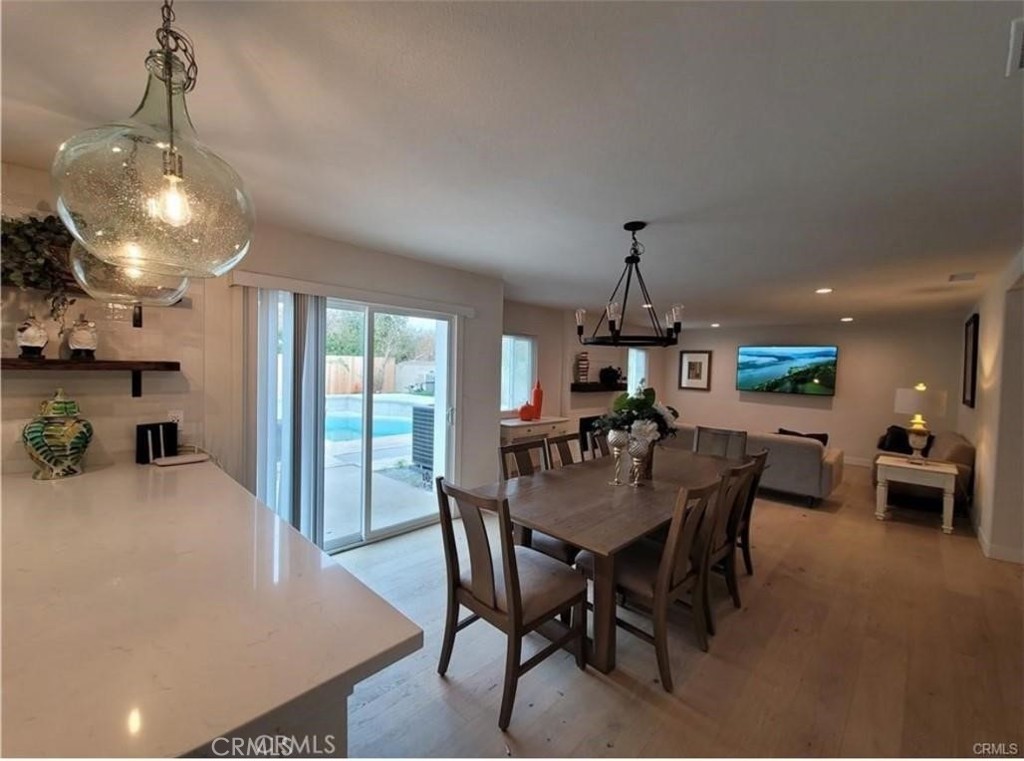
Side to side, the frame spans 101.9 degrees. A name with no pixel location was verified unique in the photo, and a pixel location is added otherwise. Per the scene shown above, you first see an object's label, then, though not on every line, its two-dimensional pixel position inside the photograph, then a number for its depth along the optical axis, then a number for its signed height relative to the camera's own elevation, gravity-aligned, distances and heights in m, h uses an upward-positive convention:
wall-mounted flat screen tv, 6.95 +0.06
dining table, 1.87 -0.72
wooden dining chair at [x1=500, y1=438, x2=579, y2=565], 2.52 -0.71
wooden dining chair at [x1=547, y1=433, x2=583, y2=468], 3.20 -0.63
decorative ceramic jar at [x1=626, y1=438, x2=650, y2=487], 2.61 -0.56
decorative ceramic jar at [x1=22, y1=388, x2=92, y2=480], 1.77 -0.35
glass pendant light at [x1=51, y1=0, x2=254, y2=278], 1.03 +0.46
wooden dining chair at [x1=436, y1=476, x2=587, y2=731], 1.69 -1.01
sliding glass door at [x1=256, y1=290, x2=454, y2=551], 2.80 -0.40
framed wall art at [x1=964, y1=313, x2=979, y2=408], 4.54 +0.16
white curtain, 2.72 -0.29
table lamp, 4.53 -0.41
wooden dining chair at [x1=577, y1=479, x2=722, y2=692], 1.88 -1.02
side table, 3.86 -0.97
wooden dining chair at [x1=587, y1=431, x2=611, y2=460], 3.85 -0.70
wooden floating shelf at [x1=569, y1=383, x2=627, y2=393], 6.33 -0.31
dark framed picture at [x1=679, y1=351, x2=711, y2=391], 8.45 +0.01
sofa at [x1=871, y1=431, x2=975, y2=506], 4.23 -0.98
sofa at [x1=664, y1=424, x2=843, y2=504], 4.32 -0.98
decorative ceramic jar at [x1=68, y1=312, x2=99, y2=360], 1.96 +0.09
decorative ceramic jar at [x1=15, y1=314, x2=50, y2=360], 1.82 +0.08
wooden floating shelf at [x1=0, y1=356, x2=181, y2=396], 1.78 -0.03
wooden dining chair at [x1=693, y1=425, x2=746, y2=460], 3.57 -0.64
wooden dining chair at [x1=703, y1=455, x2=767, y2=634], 2.23 -0.90
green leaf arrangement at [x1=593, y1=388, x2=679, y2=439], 2.66 -0.28
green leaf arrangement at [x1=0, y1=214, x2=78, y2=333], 1.80 +0.45
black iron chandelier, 2.66 +0.27
